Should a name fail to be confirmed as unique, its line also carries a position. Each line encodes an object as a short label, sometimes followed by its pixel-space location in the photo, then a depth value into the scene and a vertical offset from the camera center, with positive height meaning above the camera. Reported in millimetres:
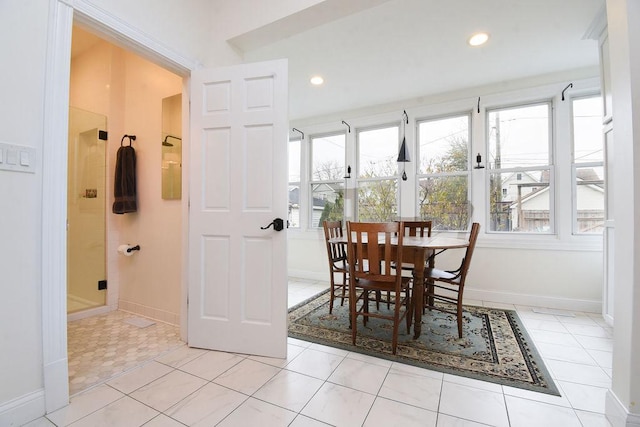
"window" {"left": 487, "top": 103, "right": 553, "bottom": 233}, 3305 +577
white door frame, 1422 +59
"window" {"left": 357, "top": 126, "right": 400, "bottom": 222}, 4109 +648
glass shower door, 2898 +12
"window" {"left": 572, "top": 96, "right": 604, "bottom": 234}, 3033 +557
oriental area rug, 1821 -1050
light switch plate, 1294 +281
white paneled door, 2004 +56
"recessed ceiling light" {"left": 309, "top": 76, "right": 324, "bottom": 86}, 3376 +1709
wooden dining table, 2264 -372
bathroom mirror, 2572 +654
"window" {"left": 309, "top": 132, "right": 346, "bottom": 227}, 4520 +652
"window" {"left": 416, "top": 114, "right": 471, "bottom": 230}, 3656 +599
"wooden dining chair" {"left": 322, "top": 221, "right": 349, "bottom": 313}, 2913 -409
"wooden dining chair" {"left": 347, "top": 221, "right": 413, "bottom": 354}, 2066 -382
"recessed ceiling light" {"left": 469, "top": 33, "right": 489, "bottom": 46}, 2537 +1686
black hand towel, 2786 +335
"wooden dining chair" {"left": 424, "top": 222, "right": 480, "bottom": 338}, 2320 -549
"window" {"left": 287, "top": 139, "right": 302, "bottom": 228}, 4852 +593
